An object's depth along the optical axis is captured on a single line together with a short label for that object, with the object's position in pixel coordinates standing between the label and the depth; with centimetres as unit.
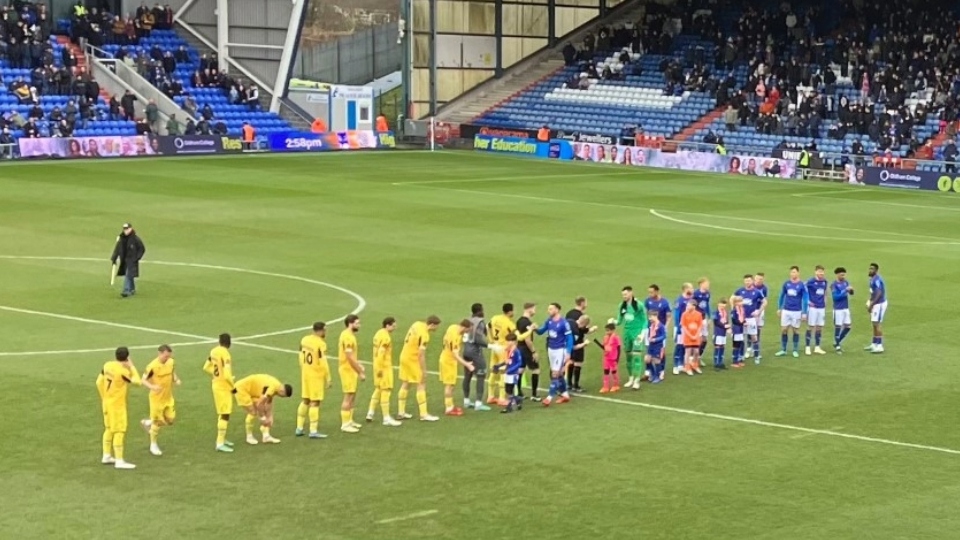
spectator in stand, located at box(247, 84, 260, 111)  7762
